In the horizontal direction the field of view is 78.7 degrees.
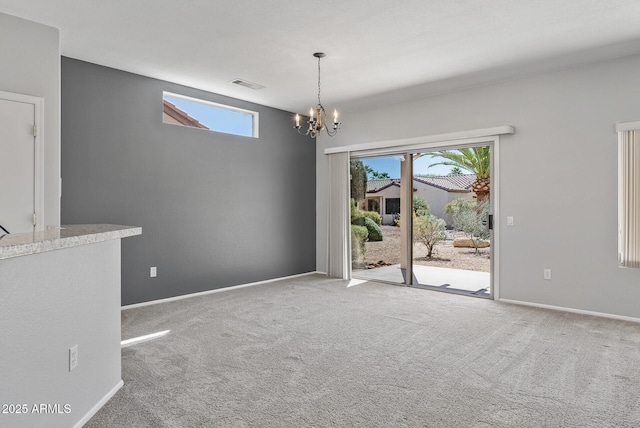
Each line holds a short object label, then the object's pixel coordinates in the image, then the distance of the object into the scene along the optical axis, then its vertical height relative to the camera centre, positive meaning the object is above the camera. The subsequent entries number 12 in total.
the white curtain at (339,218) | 6.60 -0.04
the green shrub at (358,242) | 6.67 -0.46
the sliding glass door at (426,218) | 5.37 -0.04
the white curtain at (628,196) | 4.06 +0.21
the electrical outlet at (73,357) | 2.03 -0.75
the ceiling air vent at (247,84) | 4.99 +1.72
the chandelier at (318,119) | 4.06 +1.02
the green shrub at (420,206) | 5.84 +0.14
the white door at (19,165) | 3.30 +0.44
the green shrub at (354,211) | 6.69 +0.08
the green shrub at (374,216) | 6.44 -0.01
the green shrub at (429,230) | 5.71 -0.22
